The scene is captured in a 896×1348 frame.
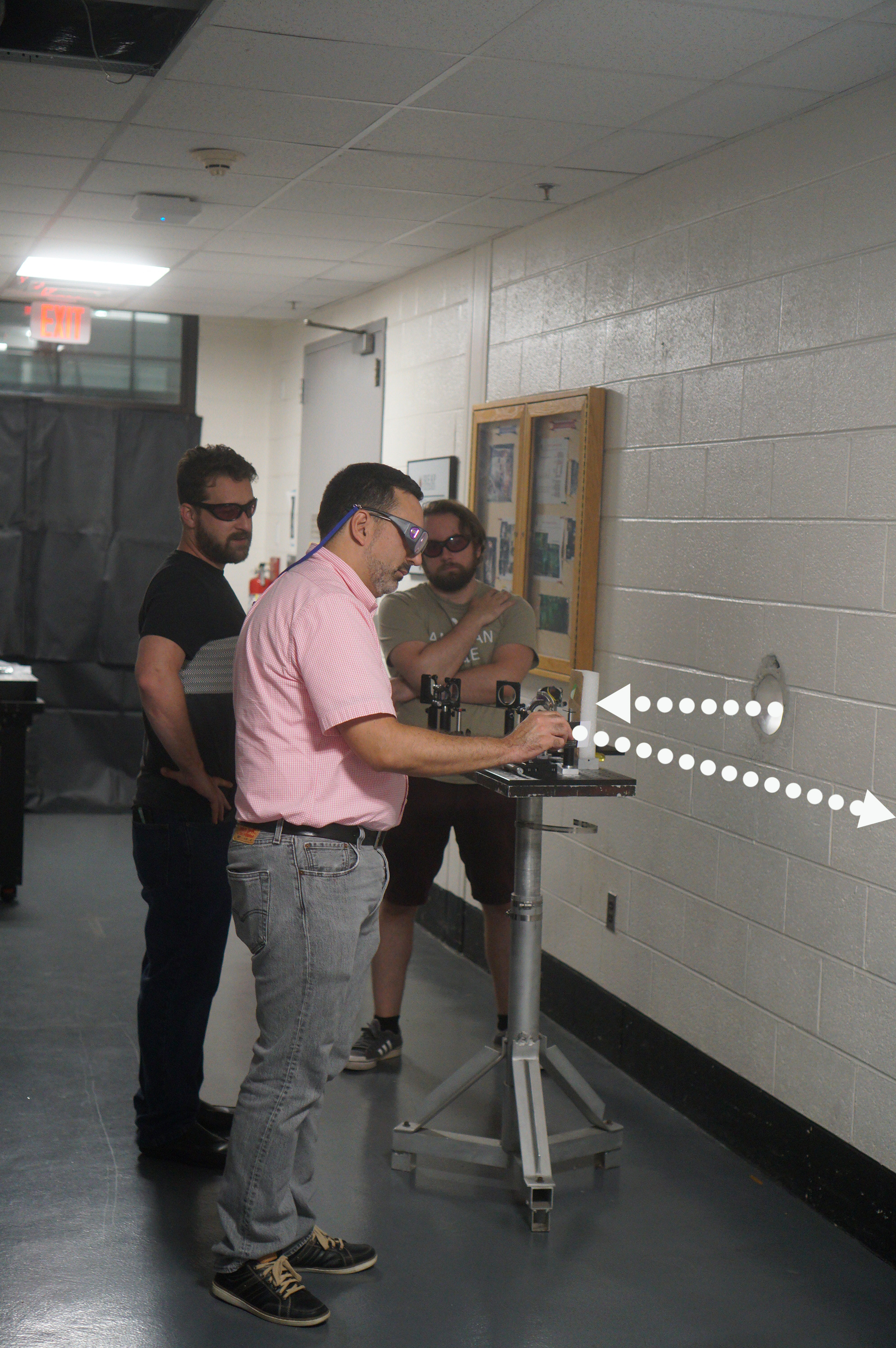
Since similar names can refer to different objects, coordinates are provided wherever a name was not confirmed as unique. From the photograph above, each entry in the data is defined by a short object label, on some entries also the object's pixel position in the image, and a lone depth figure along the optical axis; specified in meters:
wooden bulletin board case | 4.05
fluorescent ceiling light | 5.82
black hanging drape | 7.14
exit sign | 6.84
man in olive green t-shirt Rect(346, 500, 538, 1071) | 3.59
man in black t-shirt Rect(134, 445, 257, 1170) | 2.97
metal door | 6.09
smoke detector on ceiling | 3.89
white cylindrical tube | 3.05
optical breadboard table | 2.93
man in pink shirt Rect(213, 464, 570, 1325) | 2.36
